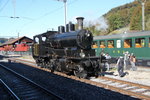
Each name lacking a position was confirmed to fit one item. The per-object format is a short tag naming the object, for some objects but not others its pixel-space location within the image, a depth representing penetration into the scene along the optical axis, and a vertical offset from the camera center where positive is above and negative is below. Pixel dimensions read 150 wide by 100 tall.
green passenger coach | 16.72 +0.53
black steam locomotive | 11.98 -0.13
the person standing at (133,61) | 14.99 -0.94
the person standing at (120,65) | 12.56 -1.06
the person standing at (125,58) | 16.16 -0.80
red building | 52.11 +1.63
